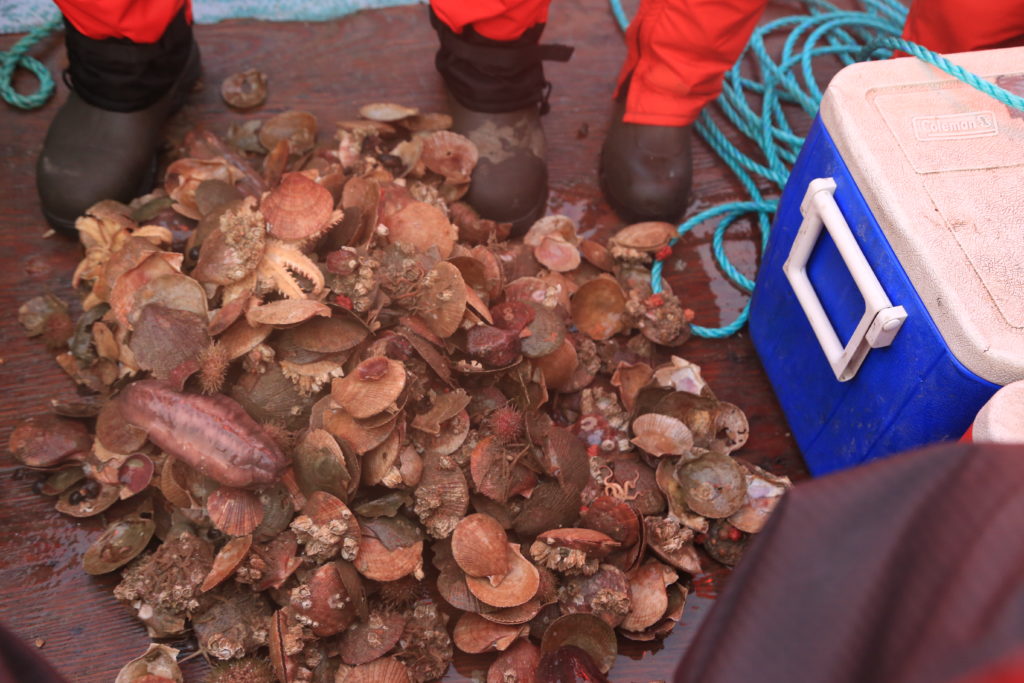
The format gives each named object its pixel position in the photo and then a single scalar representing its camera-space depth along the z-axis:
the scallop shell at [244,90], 2.05
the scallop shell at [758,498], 1.43
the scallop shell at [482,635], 1.28
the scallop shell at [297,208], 1.44
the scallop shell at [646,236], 1.82
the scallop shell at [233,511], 1.25
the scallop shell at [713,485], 1.43
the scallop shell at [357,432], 1.31
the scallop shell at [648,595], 1.33
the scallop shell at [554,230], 1.83
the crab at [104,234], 1.60
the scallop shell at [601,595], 1.30
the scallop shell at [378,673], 1.24
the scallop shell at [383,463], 1.31
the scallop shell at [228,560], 1.24
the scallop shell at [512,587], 1.28
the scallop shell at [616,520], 1.37
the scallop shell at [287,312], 1.31
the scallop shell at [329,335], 1.35
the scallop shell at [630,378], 1.61
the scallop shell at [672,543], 1.39
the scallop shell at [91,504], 1.41
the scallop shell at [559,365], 1.54
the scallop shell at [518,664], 1.27
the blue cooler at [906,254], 1.09
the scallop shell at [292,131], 1.91
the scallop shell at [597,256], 1.81
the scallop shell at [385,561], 1.28
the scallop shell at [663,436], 1.48
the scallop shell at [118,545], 1.34
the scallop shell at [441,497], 1.32
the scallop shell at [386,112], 1.88
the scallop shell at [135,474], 1.37
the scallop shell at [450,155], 1.78
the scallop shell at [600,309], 1.70
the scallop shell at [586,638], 1.28
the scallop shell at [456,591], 1.29
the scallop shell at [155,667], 1.24
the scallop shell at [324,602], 1.22
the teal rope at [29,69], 2.00
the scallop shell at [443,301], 1.40
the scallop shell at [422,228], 1.52
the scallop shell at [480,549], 1.29
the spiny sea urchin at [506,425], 1.39
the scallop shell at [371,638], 1.26
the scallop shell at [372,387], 1.29
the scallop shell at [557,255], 1.74
